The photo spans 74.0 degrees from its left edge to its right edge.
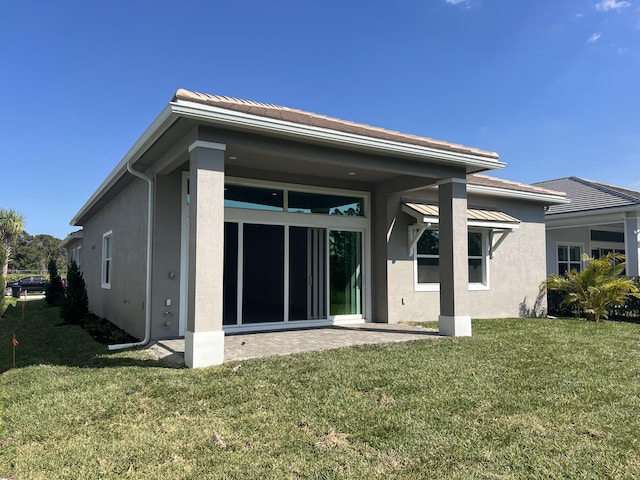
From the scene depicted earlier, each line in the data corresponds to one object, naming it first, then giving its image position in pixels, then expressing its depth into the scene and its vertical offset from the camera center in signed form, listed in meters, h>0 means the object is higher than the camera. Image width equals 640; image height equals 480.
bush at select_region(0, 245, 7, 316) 13.58 -0.66
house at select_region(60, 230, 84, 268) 19.98 +1.01
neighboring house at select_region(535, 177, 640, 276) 12.96 +1.23
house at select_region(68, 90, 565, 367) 6.18 +0.73
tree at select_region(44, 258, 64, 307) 19.08 -1.15
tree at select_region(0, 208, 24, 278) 43.22 +3.96
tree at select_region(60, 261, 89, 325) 12.18 -1.19
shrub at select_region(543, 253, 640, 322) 11.41 -0.77
